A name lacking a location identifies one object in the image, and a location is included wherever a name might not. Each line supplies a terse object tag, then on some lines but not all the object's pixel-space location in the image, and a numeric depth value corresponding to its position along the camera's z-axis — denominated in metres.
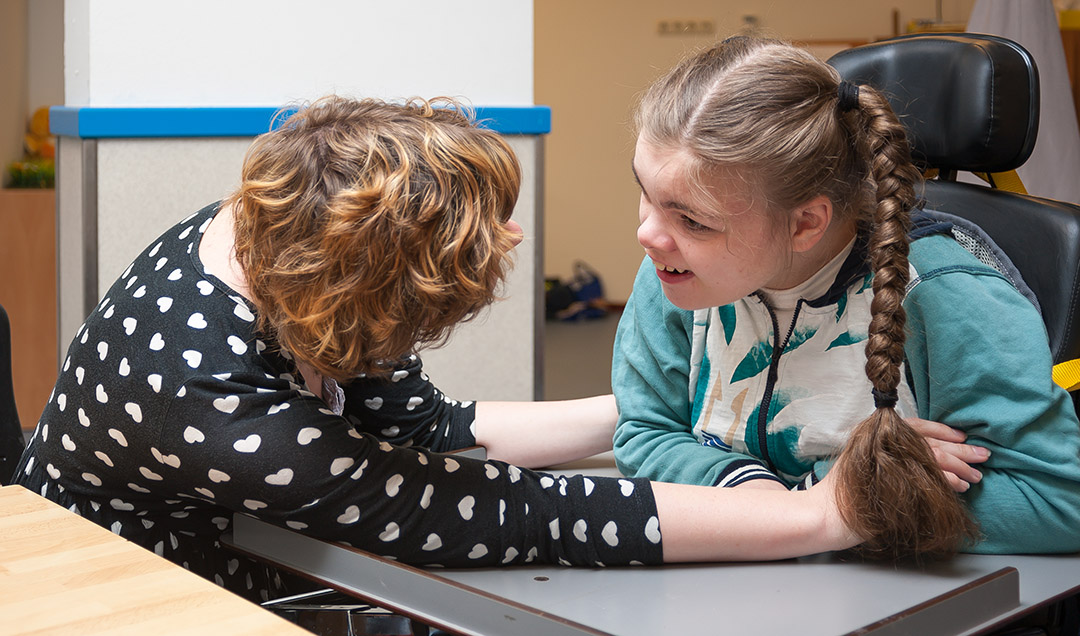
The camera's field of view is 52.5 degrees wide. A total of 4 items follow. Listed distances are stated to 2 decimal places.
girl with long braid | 0.92
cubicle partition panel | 2.15
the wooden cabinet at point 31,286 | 3.39
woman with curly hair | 0.89
